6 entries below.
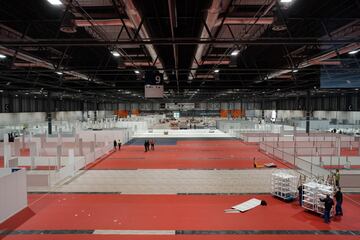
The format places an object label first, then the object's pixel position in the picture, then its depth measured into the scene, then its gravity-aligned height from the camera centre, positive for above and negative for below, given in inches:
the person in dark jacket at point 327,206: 402.3 -138.7
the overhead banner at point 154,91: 600.1 +54.3
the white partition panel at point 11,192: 419.0 -127.6
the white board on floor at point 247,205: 458.3 -160.3
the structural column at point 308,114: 1315.2 +0.5
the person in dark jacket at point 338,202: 422.6 -139.6
